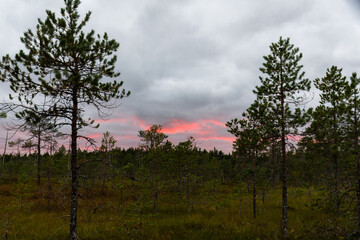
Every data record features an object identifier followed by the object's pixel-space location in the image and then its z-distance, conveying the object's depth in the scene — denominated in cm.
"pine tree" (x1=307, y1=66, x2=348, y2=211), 974
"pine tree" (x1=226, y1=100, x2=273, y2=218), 1778
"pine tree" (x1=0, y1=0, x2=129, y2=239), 729
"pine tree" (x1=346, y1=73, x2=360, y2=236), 912
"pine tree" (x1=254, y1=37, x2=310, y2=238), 1407
